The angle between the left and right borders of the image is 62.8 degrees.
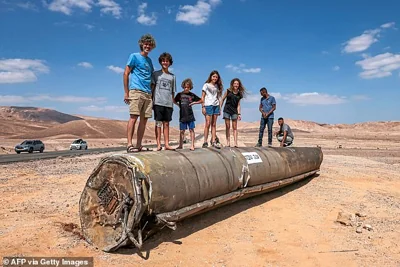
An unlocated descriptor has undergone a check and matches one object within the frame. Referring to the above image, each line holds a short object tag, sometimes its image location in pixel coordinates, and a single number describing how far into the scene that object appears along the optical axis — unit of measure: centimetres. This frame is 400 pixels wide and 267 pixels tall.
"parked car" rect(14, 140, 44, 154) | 3142
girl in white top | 785
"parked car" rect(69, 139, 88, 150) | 3631
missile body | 444
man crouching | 1169
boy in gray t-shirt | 638
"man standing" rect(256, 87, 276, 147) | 1066
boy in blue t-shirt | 592
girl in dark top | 864
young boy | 749
